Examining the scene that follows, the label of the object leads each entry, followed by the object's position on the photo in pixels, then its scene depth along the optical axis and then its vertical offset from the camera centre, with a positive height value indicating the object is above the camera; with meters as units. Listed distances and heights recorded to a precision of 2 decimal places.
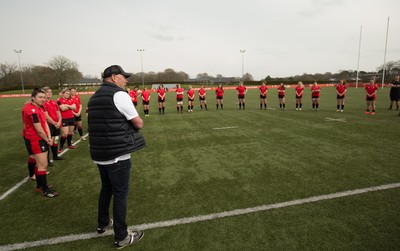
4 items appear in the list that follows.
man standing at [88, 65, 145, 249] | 2.73 -0.58
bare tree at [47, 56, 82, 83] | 77.12 +5.61
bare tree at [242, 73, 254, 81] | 106.75 +3.63
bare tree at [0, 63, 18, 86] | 76.56 +4.73
